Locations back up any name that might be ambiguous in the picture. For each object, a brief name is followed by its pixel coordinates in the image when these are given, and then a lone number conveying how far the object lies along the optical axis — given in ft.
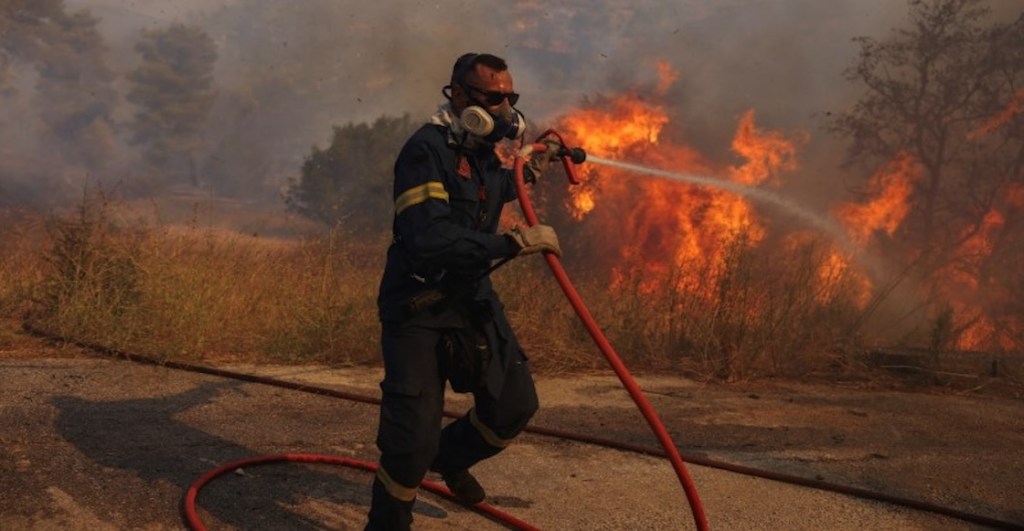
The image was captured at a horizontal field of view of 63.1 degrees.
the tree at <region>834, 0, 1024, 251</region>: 49.78
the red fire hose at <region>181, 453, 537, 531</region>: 11.44
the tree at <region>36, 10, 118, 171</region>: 154.51
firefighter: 10.27
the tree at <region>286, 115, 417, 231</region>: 106.11
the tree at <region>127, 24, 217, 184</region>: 169.89
